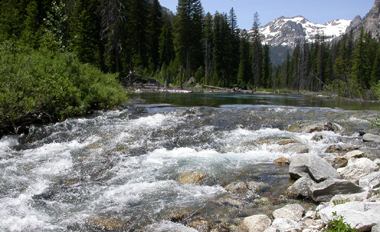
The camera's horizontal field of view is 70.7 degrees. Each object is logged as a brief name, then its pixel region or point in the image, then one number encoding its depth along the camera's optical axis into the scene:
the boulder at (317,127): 11.28
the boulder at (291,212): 4.43
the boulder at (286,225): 3.91
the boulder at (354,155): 7.33
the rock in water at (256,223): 4.20
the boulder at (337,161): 7.01
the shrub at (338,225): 3.35
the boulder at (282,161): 7.52
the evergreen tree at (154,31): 53.84
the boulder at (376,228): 3.18
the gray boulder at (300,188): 5.38
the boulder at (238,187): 5.72
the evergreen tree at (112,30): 25.97
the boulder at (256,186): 5.80
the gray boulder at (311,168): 5.72
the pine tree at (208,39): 52.69
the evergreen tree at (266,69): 75.19
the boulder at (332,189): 4.96
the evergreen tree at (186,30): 46.16
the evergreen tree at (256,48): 62.31
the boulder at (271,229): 3.96
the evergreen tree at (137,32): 43.44
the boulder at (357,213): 3.33
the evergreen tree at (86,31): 26.33
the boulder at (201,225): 4.37
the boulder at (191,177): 6.32
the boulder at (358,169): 5.88
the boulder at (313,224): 3.80
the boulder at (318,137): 10.05
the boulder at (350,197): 4.46
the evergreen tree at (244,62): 56.94
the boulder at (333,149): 8.68
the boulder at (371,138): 9.45
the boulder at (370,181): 5.03
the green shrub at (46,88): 9.37
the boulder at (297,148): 8.45
